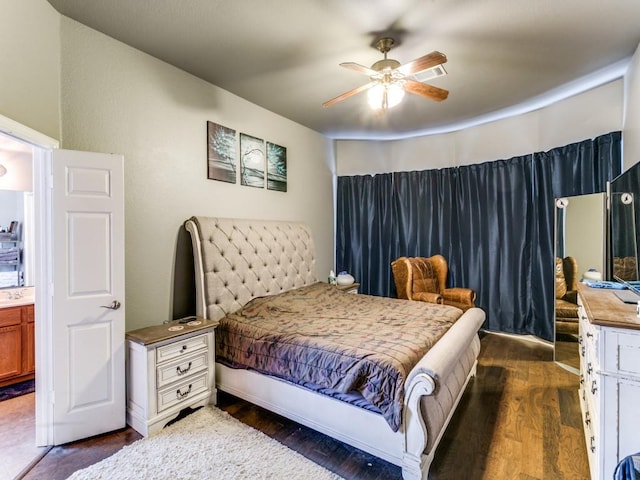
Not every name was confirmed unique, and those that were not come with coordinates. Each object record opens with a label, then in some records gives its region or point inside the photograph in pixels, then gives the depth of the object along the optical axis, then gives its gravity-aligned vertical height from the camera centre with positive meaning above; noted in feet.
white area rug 5.91 -4.43
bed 5.61 -2.32
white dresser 4.68 -2.29
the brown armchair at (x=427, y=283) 13.02 -2.02
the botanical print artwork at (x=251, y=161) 11.69 +2.95
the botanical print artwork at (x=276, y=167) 12.87 +2.96
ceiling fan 7.20 +3.94
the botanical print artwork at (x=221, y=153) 10.50 +2.93
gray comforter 5.88 -2.30
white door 6.81 -1.25
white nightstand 7.18 -3.24
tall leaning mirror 9.84 -0.66
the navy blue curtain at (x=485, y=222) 12.22 +0.72
